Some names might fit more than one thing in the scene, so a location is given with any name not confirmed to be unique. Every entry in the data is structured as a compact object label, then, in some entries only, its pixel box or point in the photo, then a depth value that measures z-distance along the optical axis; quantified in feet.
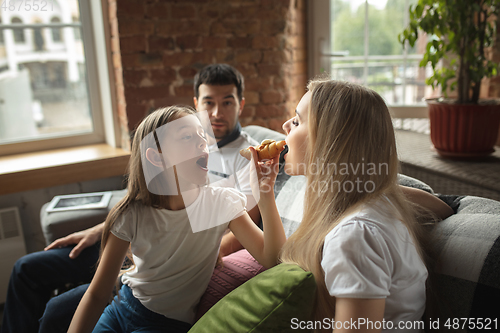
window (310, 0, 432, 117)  8.54
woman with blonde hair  2.30
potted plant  6.23
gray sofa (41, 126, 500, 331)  2.46
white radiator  6.48
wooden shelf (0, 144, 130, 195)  6.75
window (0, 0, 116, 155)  7.52
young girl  3.40
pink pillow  3.45
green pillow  2.35
